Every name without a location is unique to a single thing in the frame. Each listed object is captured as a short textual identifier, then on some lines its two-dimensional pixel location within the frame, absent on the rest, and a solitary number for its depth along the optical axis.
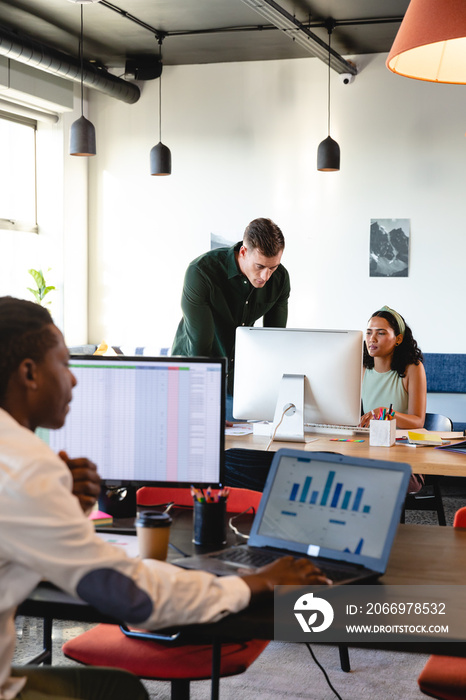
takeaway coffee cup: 1.64
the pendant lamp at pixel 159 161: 6.81
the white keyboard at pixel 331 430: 3.51
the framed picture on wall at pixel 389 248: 7.07
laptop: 1.56
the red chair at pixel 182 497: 2.31
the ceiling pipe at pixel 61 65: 6.13
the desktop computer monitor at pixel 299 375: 3.16
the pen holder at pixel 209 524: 1.80
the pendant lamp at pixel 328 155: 6.36
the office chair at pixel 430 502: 3.67
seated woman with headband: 4.03
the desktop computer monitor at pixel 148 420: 2.05
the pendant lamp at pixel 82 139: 6.12
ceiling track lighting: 5.44
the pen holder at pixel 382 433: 3.23
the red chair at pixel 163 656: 1.85
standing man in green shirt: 3.68
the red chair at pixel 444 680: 1.76
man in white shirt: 1.20
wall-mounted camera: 7.15
